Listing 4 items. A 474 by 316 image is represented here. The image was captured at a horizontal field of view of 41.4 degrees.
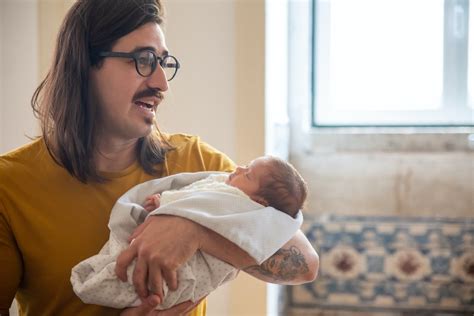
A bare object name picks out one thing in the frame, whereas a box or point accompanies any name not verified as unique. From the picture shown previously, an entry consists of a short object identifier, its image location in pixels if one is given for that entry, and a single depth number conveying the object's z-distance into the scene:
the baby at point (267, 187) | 1.44
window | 3.16
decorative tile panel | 2.96
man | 1.49
